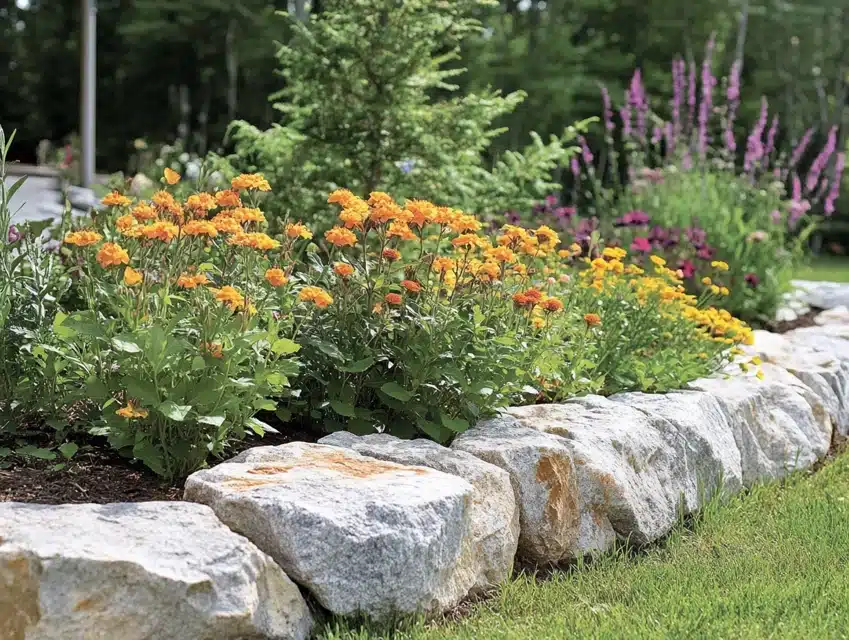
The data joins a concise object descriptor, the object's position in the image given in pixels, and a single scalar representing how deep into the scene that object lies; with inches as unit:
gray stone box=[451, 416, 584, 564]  124.1
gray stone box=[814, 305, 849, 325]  290.7
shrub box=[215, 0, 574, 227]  232.7
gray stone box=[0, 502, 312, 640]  87.9
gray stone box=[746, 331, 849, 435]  199.0
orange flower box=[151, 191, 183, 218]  116.4
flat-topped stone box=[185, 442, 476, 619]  98.2
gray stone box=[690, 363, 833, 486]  166.6
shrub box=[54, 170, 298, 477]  109.1
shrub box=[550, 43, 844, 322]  269.9
